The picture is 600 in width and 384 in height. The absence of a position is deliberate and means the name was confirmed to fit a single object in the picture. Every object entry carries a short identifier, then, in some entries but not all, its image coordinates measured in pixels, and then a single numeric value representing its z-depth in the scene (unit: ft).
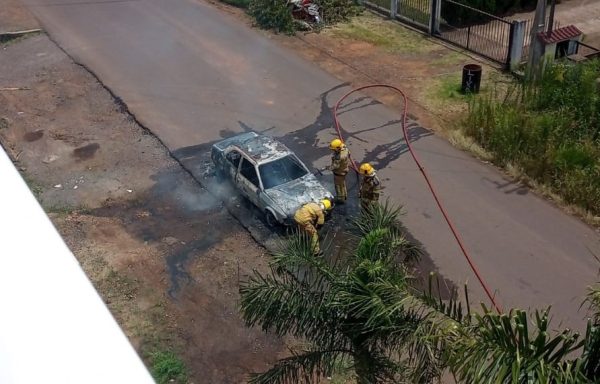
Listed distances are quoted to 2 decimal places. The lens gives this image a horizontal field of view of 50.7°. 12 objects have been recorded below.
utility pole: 51.83
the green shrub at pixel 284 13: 68.85
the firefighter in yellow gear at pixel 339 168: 39.65
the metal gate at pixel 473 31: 61.98
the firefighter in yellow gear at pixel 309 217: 34.53
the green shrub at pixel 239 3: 74.90
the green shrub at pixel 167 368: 29.45
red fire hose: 35.35
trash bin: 54.39
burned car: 38.34
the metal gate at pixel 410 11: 69.05
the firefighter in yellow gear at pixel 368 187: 37.19
